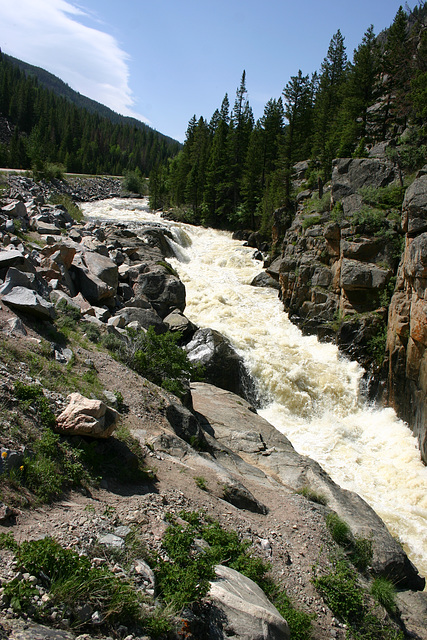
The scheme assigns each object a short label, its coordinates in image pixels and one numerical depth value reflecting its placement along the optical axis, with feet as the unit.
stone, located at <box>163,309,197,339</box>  53.16
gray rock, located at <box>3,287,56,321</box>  28.17
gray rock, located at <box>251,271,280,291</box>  85.00
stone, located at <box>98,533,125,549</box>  13.55
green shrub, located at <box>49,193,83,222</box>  86.94
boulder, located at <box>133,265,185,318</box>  58.95
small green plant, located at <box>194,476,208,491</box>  21.78
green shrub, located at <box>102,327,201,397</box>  32.27
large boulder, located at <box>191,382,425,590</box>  24.61
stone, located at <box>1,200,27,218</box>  53.01
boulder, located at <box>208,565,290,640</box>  13.32
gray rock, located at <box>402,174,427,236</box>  46.19
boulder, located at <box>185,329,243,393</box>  49.65
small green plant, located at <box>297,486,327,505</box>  27.35
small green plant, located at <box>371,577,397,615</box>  20.27
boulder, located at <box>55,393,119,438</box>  19.06
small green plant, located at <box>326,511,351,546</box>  22.86
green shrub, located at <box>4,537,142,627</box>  10.55
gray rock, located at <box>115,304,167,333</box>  46.42
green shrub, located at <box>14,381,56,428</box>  19.12
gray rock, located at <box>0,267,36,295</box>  29.28
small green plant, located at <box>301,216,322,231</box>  77.23
